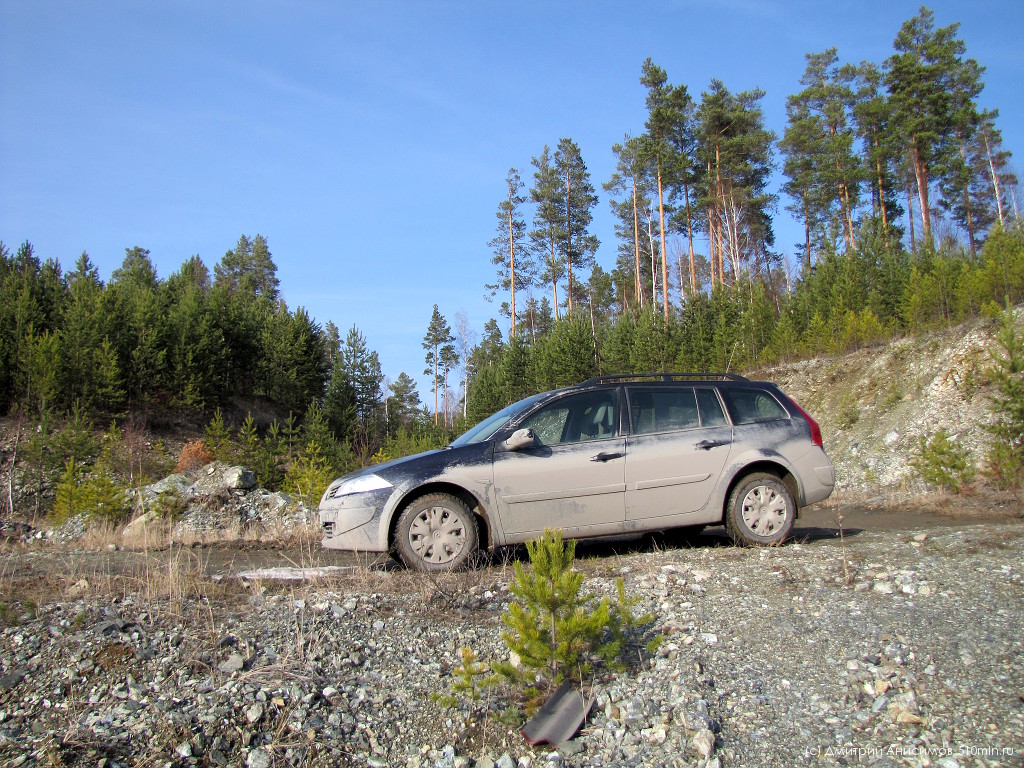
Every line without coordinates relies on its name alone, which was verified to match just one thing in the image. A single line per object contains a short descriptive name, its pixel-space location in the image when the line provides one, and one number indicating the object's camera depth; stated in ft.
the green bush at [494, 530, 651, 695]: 10.91
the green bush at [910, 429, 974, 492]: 36.73
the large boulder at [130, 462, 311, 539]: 34.53
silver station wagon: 18.70
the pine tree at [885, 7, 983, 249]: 110.22
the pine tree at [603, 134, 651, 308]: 134.00
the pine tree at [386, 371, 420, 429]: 229.66
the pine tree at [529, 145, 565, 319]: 149.18
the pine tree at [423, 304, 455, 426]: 240.94
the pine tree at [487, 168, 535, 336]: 152.15
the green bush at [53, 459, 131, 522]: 39.37
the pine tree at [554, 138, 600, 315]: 147.64
